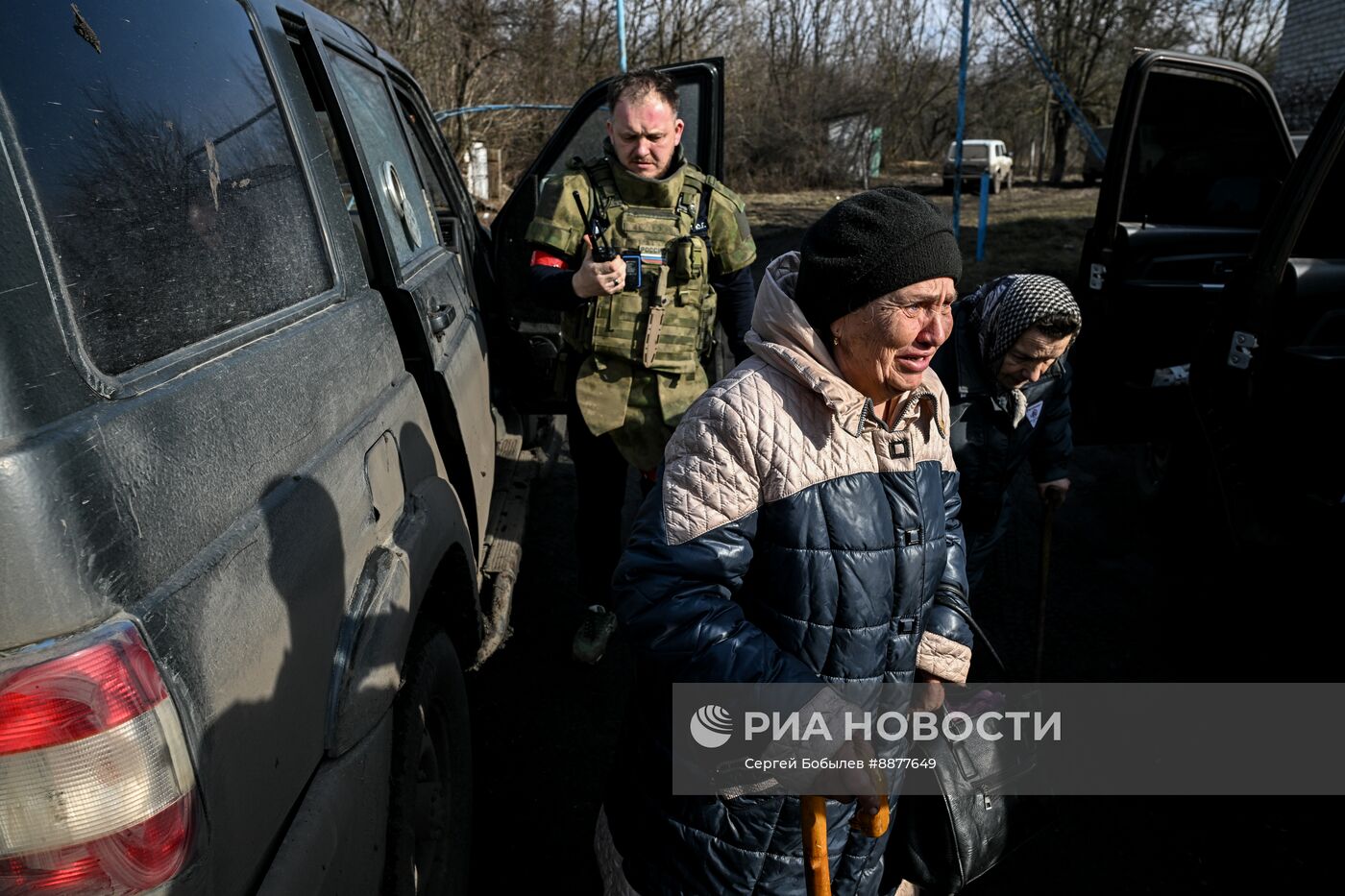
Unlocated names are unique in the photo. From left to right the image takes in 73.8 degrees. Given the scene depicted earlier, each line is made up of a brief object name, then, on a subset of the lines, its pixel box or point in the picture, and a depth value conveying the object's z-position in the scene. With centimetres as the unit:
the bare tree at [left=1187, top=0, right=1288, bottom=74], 2669
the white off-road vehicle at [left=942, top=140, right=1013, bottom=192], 2259
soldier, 278
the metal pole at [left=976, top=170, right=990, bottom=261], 1089
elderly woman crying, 145
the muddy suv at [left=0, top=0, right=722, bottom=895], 96
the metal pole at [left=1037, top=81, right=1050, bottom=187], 2683
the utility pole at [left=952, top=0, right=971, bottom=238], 970
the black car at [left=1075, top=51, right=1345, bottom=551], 287
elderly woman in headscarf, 252
